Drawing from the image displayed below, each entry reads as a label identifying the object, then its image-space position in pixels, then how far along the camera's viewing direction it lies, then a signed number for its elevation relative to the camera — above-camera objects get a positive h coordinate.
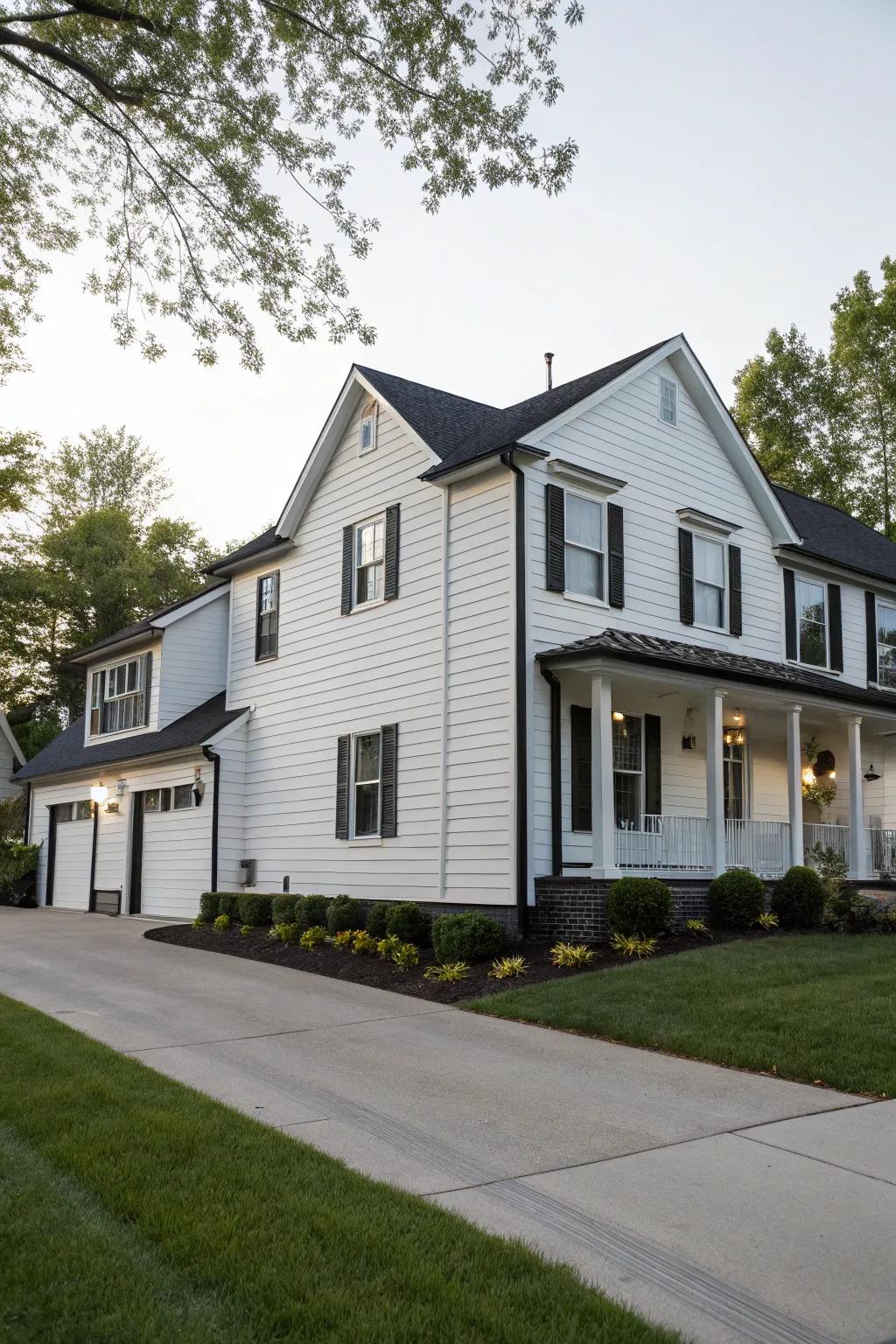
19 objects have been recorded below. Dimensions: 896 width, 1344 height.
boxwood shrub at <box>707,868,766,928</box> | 14.07 -0.87
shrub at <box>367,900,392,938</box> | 15.23 -1.25
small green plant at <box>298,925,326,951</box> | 15.61 -1.57
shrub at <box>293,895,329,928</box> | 16.53 -1.29
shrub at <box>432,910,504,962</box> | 13.31 -1.33
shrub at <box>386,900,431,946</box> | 14.71 -1.28
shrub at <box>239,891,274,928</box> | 17.84 -1.37
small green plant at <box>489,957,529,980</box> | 12.29 -1.56
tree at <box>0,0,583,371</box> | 10.42 +6.95
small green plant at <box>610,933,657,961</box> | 12.59 -1.33
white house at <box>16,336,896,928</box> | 14.67 +2.35
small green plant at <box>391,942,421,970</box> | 13.65 -1.59
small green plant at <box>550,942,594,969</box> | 12.45 -1.42
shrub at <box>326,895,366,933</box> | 15.90 -1.28
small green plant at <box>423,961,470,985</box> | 12.52 -1.64
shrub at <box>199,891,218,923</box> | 18.91 -1.42
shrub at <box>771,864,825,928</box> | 14.39 -0.90
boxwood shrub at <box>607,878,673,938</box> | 13.20 -0.93
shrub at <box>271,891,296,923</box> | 17.06 -1.29
